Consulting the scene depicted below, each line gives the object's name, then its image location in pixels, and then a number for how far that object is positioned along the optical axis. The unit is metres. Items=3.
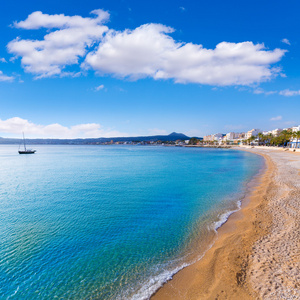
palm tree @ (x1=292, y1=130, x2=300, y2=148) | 93.32
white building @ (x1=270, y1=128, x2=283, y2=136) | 179.06
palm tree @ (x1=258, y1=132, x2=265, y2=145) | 158.36
